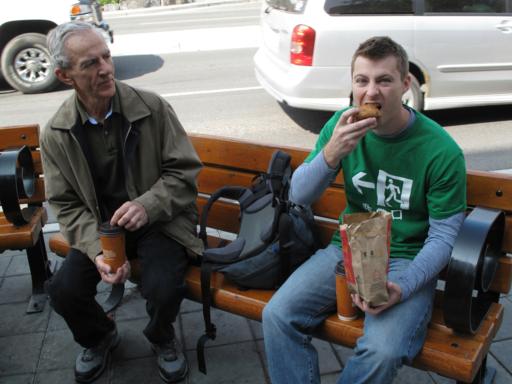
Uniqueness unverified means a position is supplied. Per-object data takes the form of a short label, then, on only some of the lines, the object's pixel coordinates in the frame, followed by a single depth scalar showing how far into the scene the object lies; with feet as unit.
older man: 8.79
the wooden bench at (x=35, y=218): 11.03
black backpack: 8.52
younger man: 7.18
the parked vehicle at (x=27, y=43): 31.35
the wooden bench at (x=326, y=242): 7.16
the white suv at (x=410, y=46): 19.80
